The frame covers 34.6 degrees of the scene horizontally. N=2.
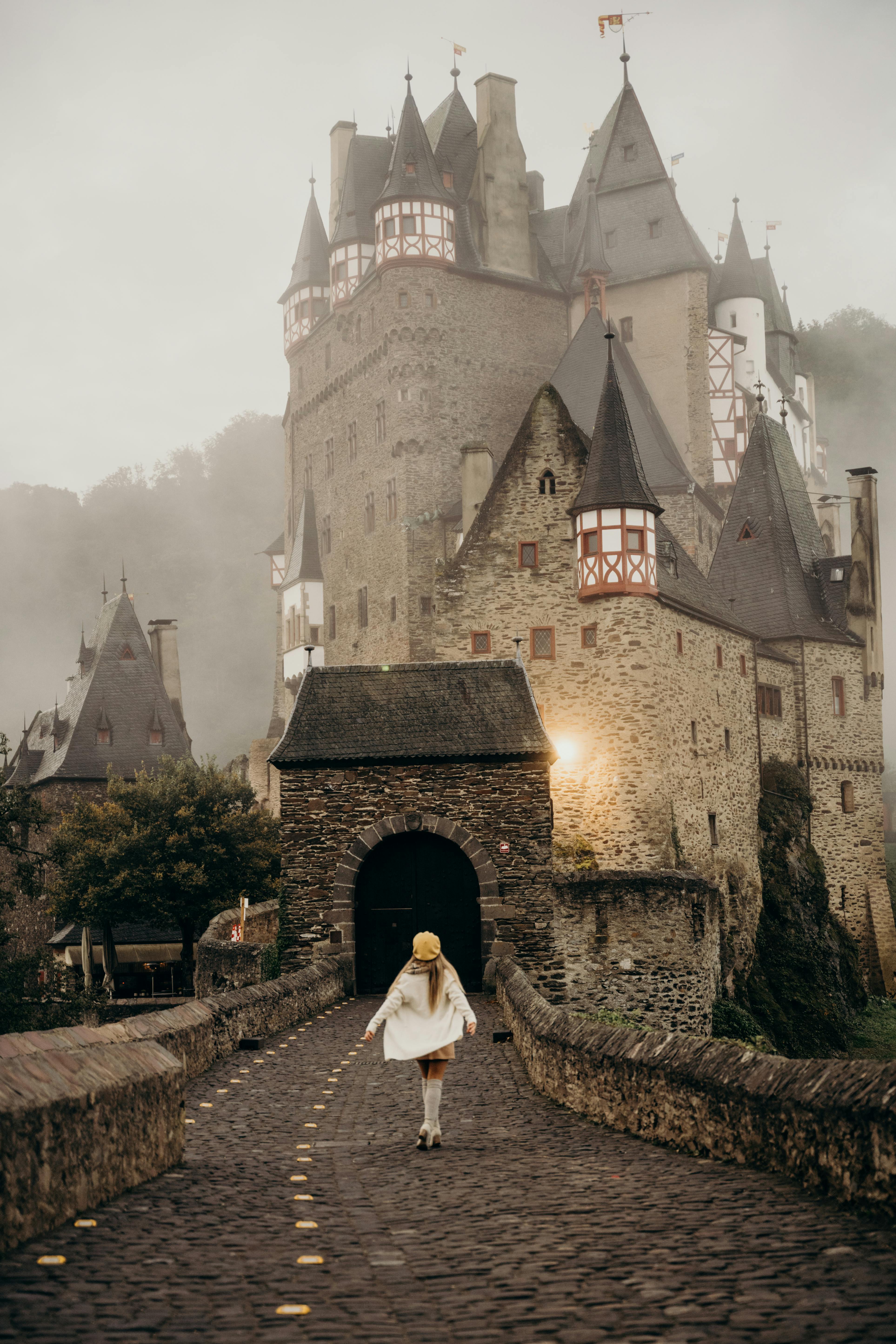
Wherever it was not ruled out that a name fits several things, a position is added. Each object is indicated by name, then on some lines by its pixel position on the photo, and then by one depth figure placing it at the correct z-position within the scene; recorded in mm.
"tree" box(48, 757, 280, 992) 38438
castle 32094
